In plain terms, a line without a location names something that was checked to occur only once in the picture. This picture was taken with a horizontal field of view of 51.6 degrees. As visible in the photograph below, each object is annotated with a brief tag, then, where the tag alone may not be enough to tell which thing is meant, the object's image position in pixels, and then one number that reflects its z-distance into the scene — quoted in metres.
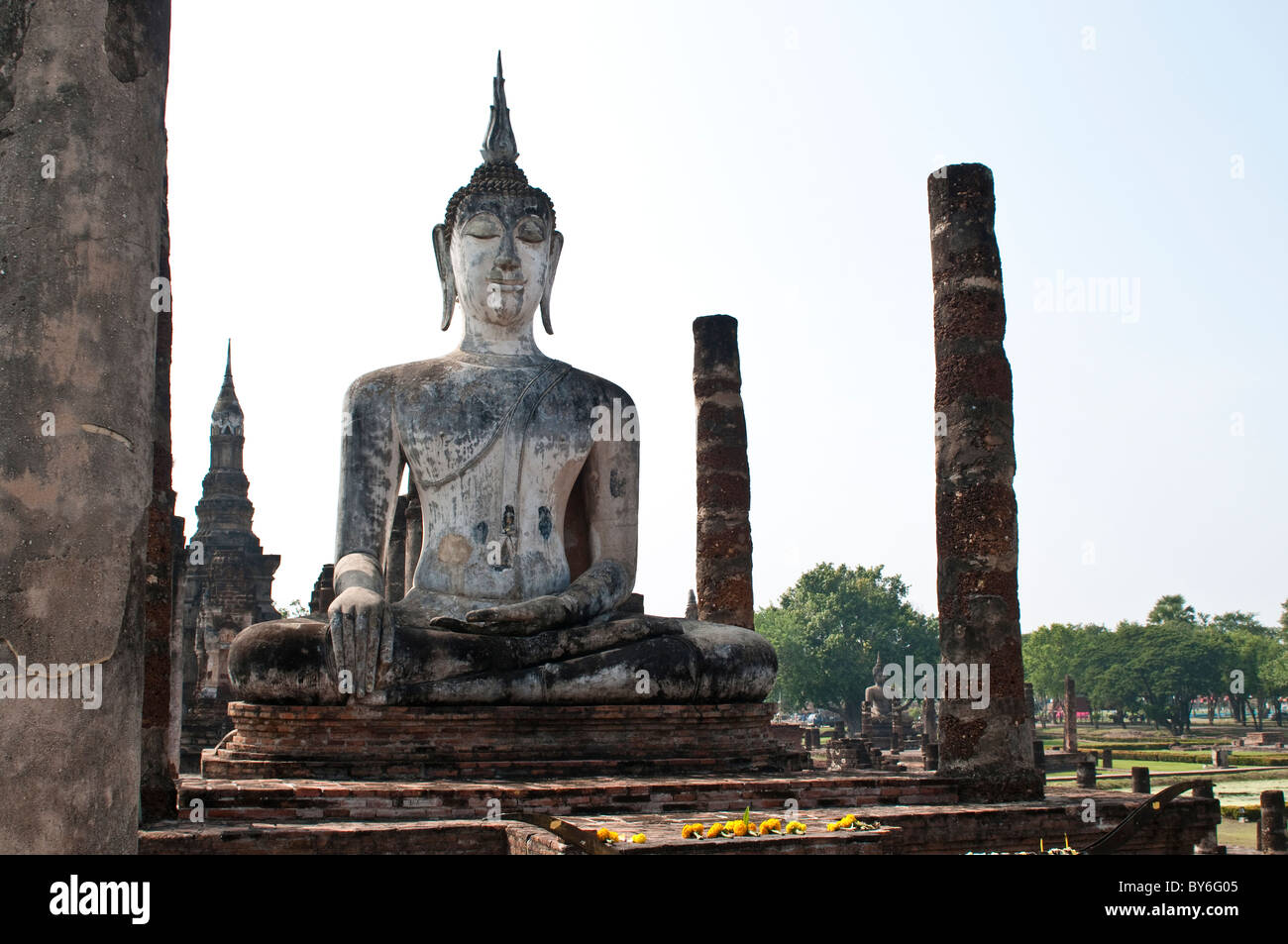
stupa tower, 28.58
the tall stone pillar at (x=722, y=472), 14.88
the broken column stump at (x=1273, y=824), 17.25
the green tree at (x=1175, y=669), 65.31
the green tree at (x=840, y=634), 64.50
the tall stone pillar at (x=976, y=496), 8.70
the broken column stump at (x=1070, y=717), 39.59
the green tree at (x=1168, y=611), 93.62
